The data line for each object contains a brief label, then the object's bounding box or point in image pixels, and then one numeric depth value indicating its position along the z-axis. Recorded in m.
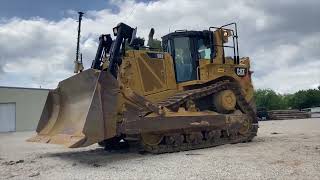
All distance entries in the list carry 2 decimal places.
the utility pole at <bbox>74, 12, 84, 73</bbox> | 7.60
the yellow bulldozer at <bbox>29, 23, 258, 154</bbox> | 6.02
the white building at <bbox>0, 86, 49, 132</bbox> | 21.98
